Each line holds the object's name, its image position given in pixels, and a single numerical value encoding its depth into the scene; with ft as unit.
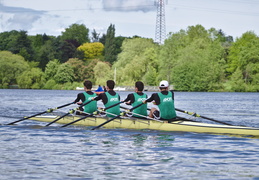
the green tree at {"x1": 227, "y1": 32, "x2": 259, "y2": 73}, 279.90
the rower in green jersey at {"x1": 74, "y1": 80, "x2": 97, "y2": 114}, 58.13
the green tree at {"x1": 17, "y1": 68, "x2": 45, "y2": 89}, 320.09
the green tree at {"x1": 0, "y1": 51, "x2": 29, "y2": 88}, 321.32
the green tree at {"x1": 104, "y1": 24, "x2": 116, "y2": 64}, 394.32
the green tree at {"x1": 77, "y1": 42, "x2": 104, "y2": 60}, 428.15
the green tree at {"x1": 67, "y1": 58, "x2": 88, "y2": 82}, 332.80
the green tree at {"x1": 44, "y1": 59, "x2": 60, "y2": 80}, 334.97
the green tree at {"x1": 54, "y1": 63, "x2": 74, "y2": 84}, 328.08
